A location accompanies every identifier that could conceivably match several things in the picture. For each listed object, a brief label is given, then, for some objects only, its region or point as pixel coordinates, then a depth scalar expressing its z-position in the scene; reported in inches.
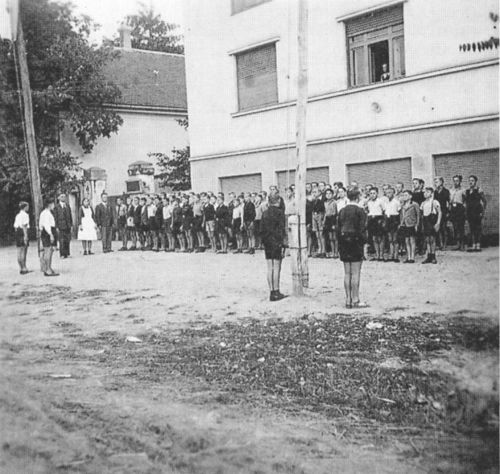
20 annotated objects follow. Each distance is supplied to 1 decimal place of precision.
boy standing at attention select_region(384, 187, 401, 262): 483.8
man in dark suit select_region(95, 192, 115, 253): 733.3
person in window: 576.6
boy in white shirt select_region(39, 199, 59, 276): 502.3
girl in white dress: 705.0
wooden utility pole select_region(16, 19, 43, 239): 596.7
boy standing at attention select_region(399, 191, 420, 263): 463.8
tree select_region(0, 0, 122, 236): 441.4
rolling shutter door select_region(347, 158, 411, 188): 561.9
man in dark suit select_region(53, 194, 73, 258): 654.5
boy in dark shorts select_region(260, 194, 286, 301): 357.7
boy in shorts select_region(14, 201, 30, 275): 518.9
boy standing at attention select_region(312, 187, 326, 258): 547.8
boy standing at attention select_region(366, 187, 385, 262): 491.2
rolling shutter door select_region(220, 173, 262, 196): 703.1
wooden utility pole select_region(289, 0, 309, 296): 369.1
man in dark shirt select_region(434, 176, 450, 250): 482.9
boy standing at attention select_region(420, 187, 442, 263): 449.1
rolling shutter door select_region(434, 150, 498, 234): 454.9
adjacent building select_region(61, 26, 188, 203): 1048.8
